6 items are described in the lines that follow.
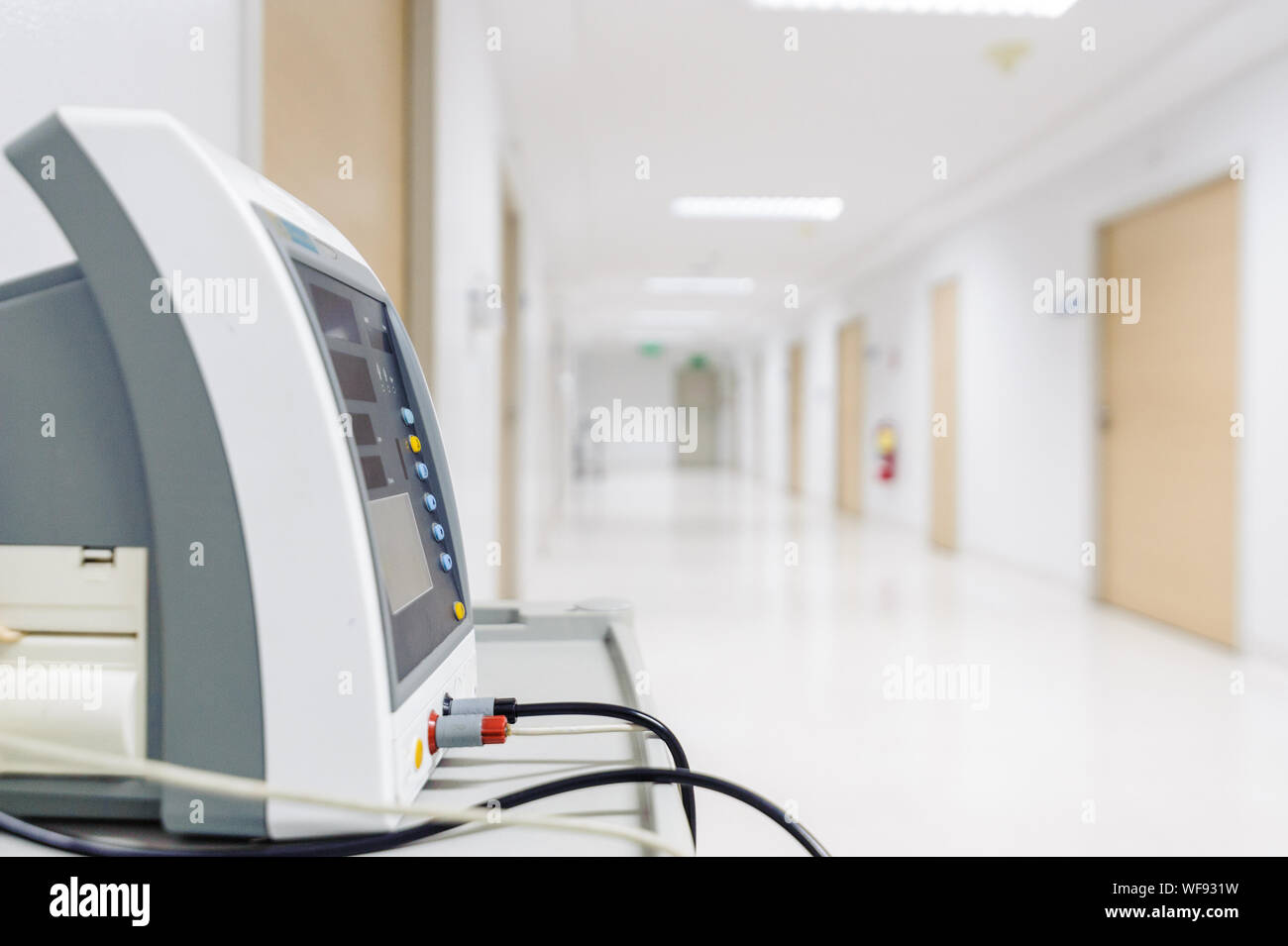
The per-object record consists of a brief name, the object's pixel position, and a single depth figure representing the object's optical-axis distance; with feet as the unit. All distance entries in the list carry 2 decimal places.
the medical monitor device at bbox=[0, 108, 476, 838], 1.59
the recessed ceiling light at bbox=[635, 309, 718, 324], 41.59
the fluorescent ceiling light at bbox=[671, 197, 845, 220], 21.35
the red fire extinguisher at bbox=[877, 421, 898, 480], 26.48
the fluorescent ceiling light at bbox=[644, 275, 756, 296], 32.96
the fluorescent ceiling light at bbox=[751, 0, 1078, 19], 11.05
